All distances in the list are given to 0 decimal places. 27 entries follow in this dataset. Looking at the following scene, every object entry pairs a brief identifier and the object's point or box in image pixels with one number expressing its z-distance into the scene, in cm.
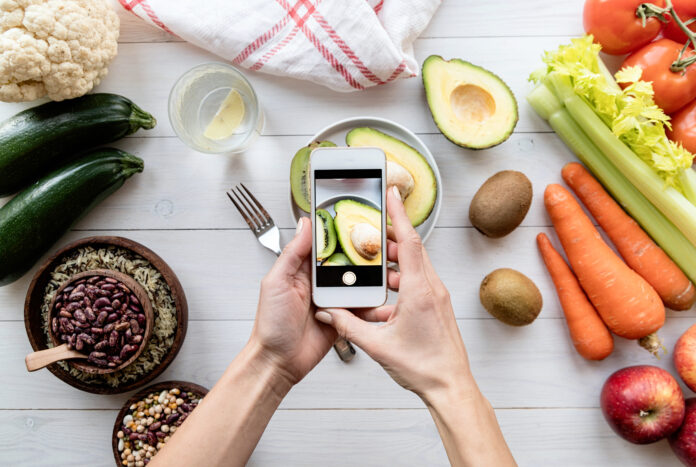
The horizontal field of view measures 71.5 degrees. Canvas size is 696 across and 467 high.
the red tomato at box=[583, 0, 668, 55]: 97
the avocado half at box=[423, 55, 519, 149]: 98
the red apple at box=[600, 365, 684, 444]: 100
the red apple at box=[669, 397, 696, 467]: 101
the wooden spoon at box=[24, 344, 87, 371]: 89
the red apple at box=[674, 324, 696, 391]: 103
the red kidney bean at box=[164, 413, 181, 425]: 102
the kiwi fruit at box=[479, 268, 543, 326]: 100
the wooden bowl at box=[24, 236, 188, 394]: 100
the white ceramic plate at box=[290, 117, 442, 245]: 102
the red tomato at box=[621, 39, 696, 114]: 97
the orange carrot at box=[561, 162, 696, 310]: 105
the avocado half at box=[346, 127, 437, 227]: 98
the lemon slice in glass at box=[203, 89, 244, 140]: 106
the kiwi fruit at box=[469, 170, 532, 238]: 98
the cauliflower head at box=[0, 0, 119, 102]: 91
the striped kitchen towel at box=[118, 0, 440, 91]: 102
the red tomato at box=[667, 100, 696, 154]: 100
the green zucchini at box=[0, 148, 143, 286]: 102
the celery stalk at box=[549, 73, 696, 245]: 100
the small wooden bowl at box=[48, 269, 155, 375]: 95
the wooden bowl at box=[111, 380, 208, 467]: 103
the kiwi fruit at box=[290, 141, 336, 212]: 99
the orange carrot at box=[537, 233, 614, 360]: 106
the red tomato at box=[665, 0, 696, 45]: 99
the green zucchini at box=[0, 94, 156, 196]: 101
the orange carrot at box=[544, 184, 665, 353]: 104
